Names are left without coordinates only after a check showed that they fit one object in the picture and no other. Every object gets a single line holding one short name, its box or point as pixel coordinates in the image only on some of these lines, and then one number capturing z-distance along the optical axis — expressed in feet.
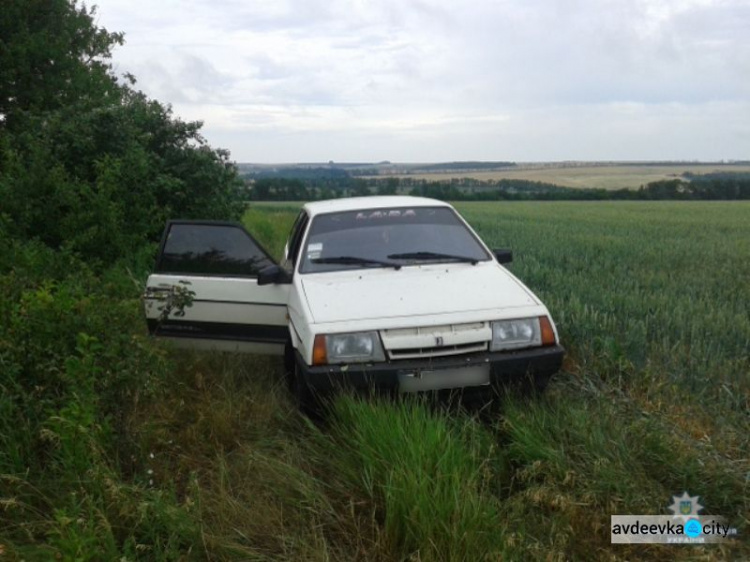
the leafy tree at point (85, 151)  24.62
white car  14.01
